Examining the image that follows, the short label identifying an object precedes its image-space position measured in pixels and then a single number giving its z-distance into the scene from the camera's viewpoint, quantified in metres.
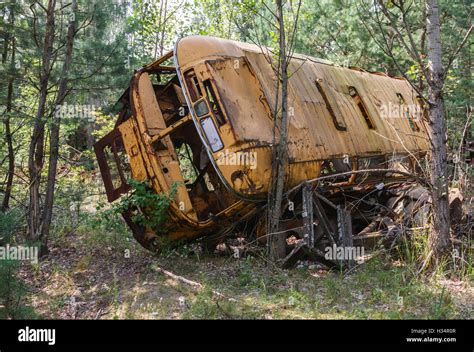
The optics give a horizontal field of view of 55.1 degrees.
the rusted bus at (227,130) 6.88
